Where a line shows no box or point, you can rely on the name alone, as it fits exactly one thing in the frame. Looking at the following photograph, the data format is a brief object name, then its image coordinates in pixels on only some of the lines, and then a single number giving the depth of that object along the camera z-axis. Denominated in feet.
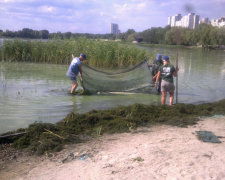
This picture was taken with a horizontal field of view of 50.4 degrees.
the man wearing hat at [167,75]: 21.53
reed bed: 48.73
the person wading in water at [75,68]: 26.63
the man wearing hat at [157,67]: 27.77
